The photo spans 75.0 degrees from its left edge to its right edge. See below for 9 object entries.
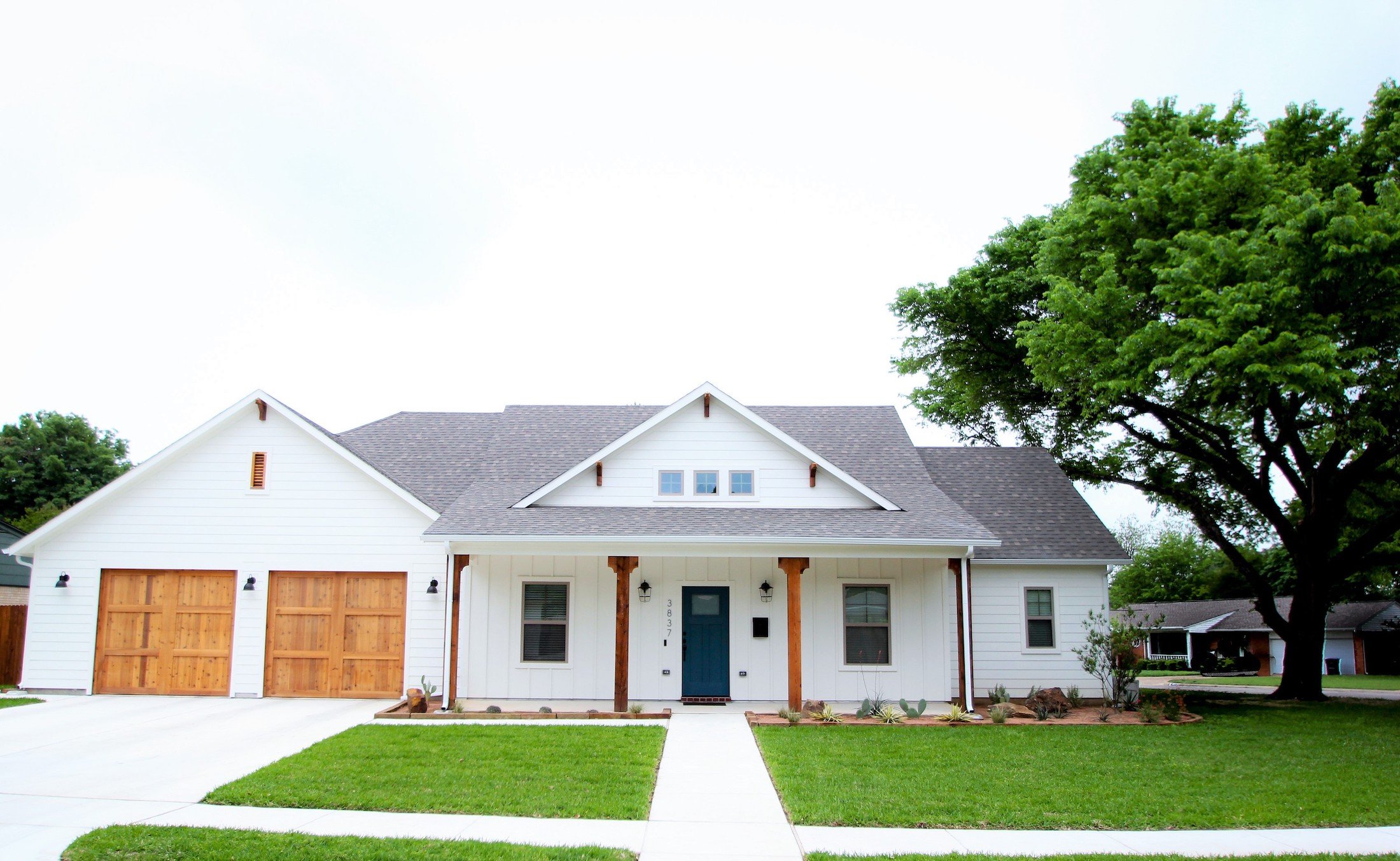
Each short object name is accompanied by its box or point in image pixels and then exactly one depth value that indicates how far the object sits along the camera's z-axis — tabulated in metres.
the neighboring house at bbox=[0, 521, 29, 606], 22.81
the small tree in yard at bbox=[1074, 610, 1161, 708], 16.31
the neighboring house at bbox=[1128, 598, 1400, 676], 43.91
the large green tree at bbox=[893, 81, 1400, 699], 15.00
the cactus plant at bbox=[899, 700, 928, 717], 14.65
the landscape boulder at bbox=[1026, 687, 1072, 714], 15.44
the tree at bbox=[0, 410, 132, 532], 43.25
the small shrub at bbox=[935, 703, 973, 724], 14.39
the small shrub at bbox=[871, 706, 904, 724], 14.30
